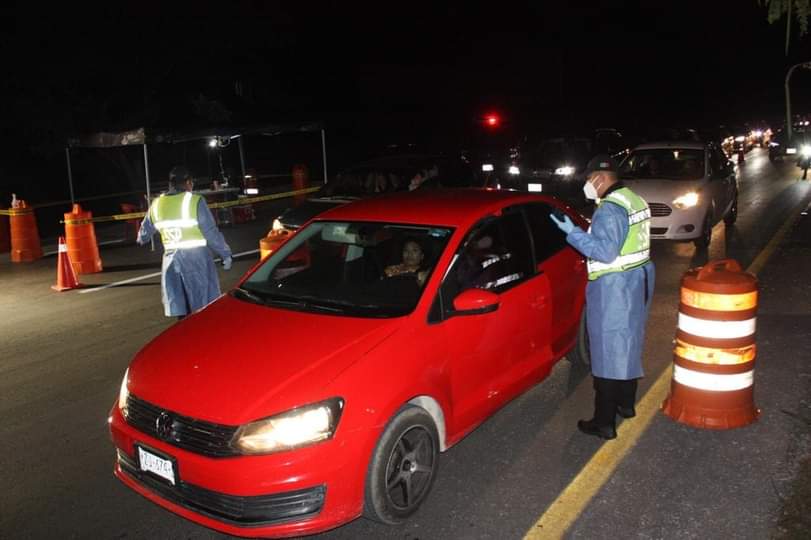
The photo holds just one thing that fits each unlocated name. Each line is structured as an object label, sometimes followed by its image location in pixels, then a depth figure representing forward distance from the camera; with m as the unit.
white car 10.82
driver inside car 4.44
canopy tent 14.26
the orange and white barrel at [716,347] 4.50
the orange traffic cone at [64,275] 9.75
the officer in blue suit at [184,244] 6.02
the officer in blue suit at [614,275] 4.29
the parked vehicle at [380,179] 10.36
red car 3.25
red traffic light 28.53
